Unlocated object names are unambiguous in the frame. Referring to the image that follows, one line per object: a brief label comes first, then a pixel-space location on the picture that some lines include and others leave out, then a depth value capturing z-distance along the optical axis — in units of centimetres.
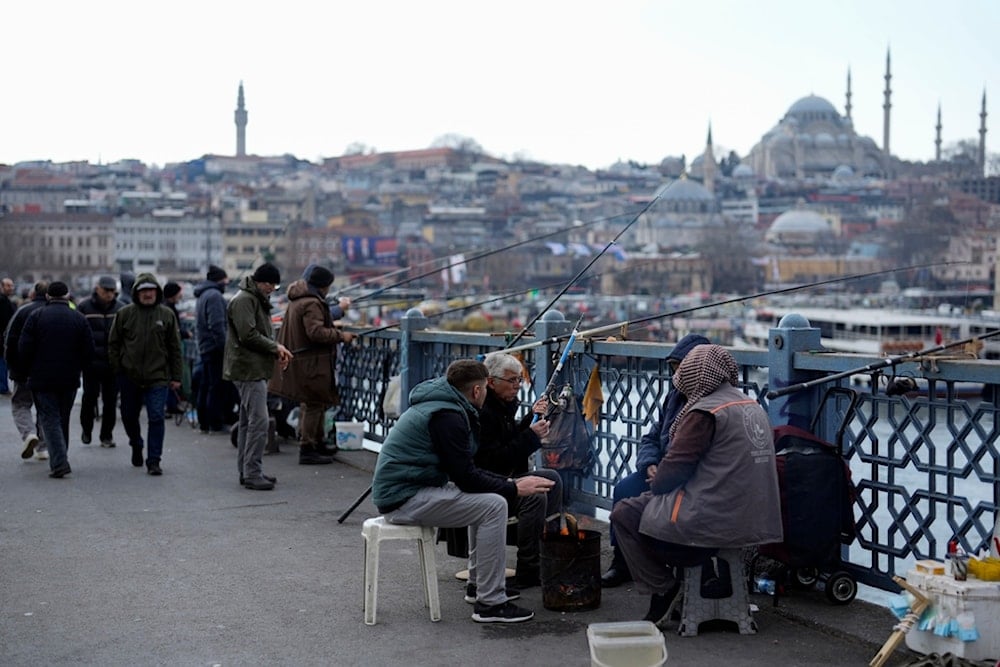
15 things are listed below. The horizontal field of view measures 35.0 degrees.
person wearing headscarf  504
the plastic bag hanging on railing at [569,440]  688
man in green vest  537
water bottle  552
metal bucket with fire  551
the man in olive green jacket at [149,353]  920
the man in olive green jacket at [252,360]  841
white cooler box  453
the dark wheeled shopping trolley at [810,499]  531
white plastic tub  447
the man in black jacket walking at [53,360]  901
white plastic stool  536
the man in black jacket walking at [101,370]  1061
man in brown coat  944
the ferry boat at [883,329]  4750
